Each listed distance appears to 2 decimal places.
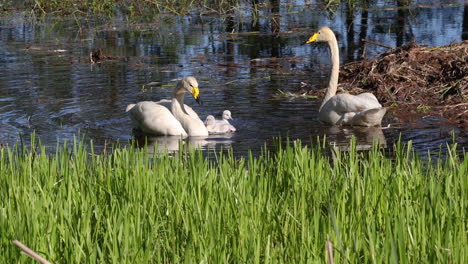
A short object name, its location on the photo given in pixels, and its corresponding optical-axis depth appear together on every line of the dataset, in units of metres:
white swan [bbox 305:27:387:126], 18.81
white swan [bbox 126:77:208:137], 18.84
